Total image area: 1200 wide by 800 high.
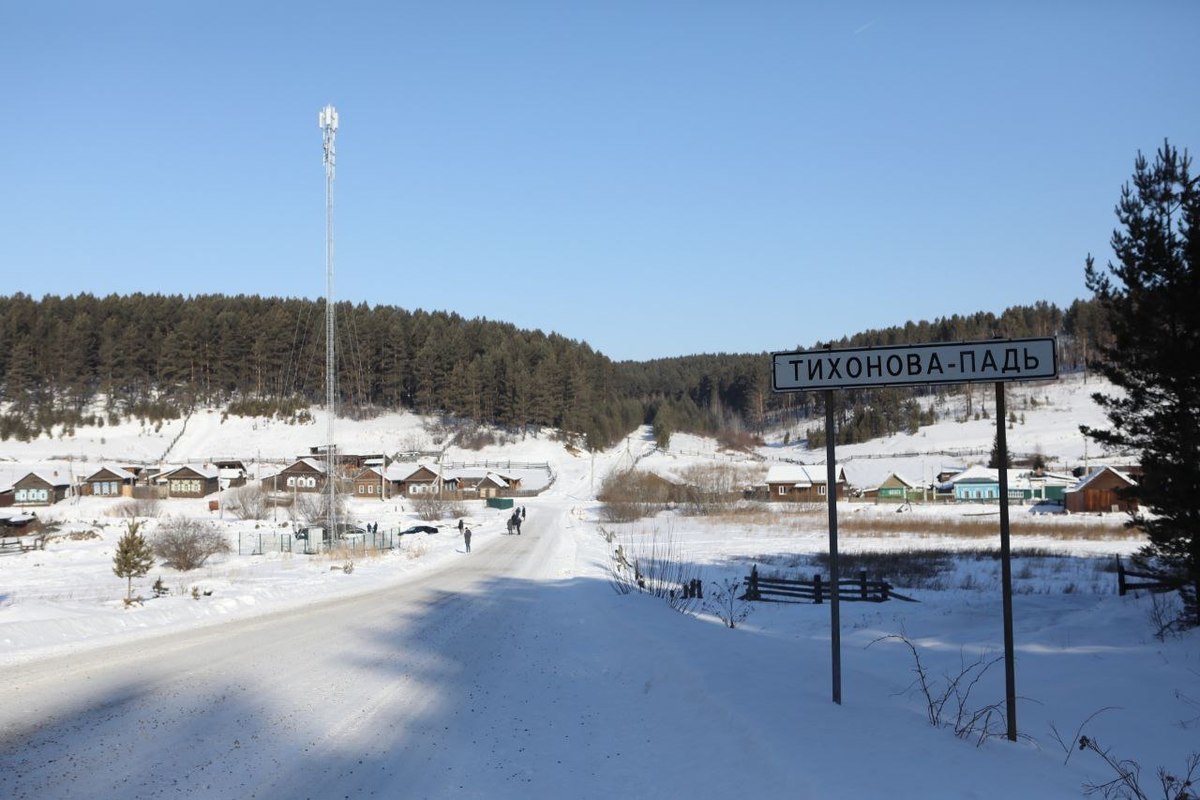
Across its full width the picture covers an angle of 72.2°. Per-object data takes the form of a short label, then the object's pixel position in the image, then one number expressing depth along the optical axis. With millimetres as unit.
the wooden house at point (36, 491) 82562
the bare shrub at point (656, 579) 18719
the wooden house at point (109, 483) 89062
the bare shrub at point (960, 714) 6530
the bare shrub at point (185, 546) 36688
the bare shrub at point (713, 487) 78750
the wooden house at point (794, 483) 91188
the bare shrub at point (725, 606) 19578
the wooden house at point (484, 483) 96125
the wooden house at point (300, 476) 92750
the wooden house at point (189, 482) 91375
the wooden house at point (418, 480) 96562
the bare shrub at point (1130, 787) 5009
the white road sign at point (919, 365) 6555
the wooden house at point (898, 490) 91562
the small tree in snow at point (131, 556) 23719
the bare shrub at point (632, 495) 67650
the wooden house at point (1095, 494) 67875
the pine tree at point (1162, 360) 13992
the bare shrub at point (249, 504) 71188
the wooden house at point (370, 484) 96625
